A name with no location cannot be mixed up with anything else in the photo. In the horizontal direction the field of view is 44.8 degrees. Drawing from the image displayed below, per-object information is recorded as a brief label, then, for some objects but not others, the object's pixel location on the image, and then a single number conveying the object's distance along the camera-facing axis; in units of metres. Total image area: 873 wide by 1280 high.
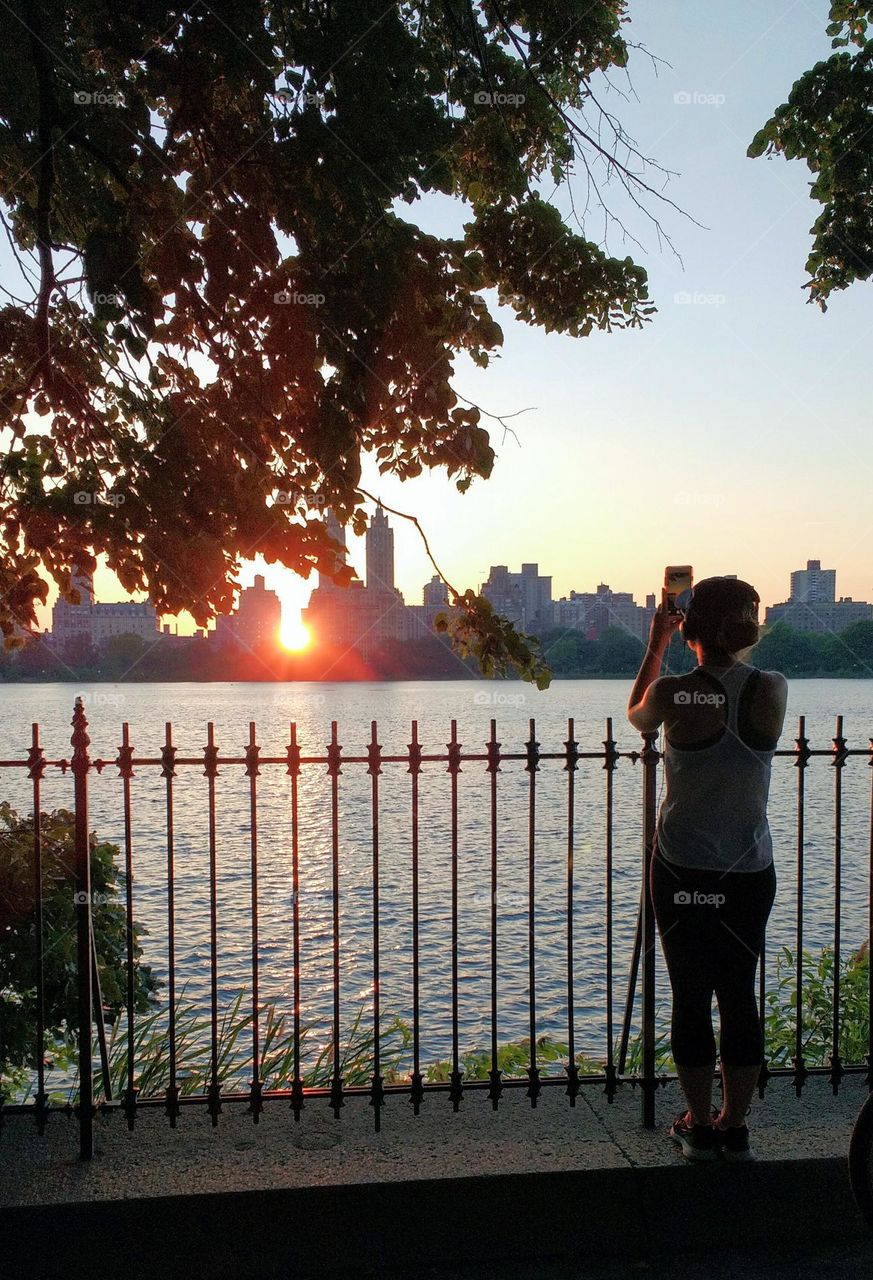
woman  3.77
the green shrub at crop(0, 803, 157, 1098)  5.07
